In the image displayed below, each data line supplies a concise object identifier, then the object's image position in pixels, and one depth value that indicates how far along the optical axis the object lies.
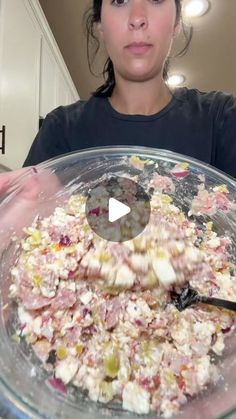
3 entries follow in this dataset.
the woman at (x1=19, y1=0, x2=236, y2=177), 0.71
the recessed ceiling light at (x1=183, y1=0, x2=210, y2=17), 1.95
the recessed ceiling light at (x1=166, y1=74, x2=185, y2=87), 2.78
